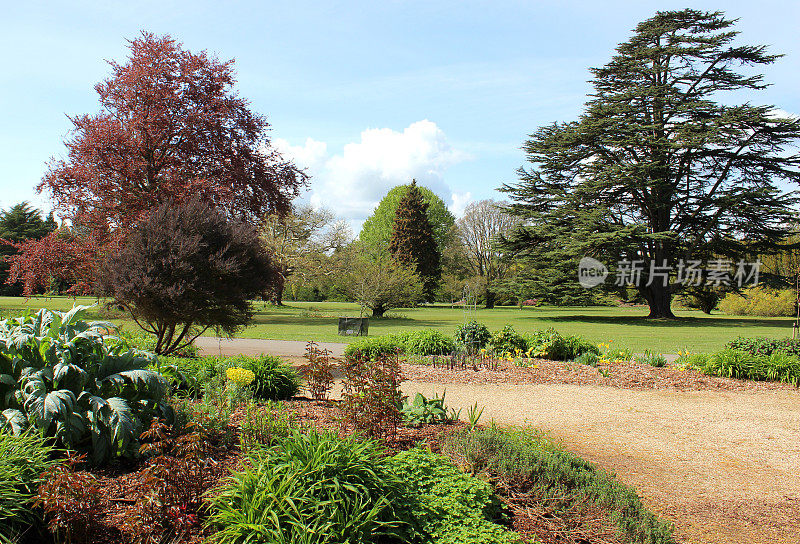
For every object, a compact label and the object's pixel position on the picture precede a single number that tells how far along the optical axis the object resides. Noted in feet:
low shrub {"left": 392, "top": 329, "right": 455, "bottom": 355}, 34.73
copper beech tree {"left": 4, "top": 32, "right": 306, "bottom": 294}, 58.49
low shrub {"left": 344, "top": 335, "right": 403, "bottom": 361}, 31.50
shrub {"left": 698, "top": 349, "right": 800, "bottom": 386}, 29.04
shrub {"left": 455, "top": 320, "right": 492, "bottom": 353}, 33.35
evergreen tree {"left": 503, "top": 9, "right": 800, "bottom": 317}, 87.86
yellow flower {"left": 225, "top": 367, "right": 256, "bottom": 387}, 17.85
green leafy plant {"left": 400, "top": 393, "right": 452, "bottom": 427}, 15.72
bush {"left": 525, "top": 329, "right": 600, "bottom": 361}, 33.65
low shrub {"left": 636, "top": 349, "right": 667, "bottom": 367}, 32.07
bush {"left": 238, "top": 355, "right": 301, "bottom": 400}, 19.21
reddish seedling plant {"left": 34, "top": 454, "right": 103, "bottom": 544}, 7.92
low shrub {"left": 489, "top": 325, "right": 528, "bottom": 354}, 34.14
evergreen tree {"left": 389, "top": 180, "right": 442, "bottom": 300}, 153.69
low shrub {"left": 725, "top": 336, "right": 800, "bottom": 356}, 31.35
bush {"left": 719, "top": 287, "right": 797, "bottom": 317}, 119.55
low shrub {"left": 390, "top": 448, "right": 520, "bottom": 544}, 8.86
